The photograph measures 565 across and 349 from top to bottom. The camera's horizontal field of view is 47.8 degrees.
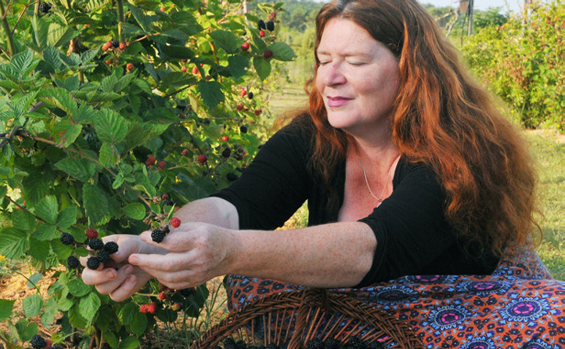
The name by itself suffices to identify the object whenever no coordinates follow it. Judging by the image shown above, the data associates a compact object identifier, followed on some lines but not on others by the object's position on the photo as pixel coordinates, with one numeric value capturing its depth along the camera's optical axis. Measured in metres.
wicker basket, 1.80
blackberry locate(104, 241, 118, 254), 1.45
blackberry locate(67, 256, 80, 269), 1.47
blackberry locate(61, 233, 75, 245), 1.39
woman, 1.63
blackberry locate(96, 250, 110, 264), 1.43
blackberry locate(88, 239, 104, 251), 1.40
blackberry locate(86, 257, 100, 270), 1.43
